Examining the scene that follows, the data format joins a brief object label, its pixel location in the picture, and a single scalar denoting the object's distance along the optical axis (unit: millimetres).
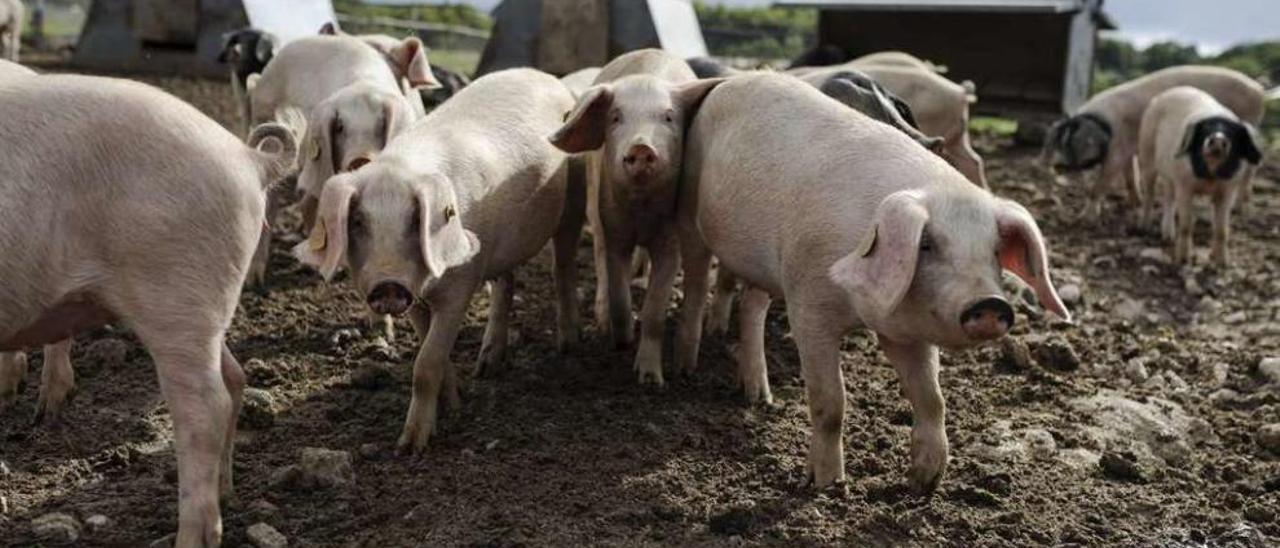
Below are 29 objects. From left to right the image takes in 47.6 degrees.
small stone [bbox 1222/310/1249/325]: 8062
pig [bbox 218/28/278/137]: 9492
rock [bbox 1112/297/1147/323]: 7934
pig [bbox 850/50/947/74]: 10533
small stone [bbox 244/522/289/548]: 4117
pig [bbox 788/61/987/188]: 9234
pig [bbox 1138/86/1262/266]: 9711
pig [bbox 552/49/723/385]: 5582
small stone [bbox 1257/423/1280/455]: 5543
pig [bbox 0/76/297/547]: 3723
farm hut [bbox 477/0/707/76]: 13391
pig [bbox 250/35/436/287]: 7430
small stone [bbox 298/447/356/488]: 4609
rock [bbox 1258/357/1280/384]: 6555
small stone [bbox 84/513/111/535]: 4230
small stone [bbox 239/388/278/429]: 5172
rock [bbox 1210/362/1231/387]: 6578
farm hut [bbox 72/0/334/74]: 14453
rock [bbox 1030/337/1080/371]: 6531
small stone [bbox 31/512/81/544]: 4156
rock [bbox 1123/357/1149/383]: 6477
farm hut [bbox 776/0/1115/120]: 15961
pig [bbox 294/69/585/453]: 4363
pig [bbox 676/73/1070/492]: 4086
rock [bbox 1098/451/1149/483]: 5102
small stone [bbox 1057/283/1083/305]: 7880
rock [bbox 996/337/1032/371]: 6391
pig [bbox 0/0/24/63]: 11766
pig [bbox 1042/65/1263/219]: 11609
